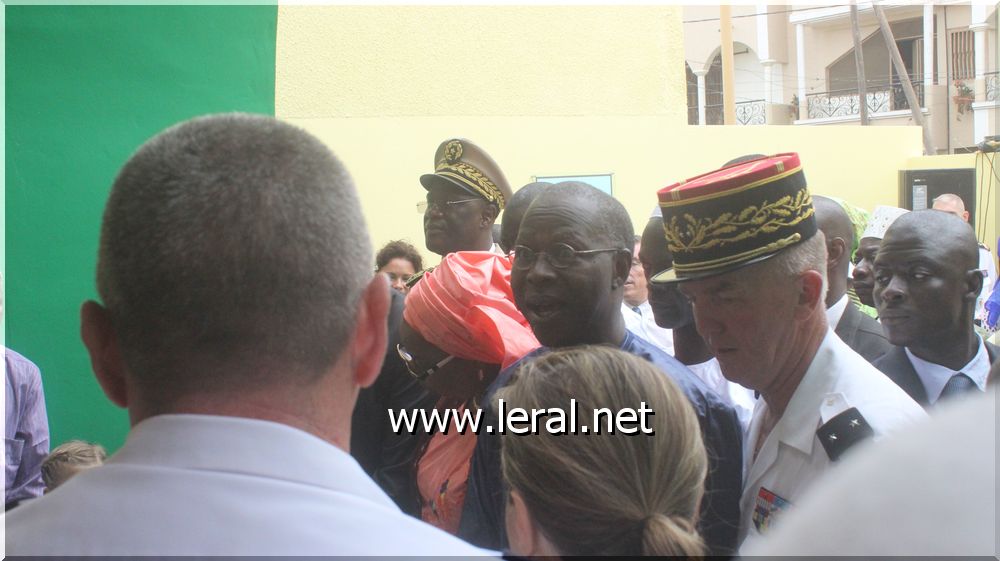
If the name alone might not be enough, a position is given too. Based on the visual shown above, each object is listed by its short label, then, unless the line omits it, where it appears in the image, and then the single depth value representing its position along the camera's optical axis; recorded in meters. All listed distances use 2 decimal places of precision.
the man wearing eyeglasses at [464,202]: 4.06
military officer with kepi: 2.01
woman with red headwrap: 2.71
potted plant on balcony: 22.94
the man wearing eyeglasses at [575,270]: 2.58
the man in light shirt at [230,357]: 0.95
